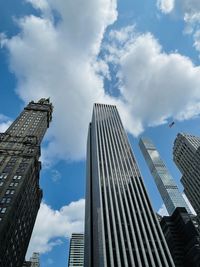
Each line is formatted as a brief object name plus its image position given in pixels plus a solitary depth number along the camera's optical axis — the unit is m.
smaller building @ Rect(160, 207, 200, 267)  105.94
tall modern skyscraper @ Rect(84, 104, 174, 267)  65.60
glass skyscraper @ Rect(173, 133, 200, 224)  115.96
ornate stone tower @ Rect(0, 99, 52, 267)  61.35
